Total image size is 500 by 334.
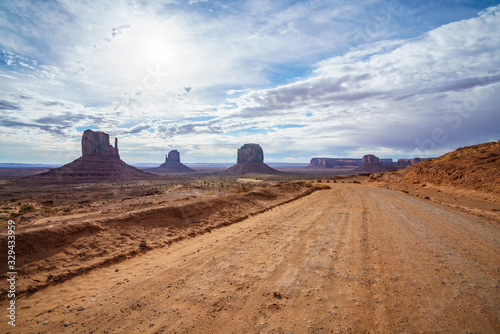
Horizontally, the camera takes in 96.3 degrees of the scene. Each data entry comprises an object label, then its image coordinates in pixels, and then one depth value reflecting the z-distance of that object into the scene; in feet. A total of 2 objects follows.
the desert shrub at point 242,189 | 67.03
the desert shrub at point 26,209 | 54.04
